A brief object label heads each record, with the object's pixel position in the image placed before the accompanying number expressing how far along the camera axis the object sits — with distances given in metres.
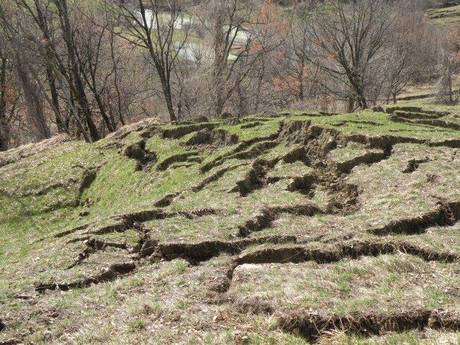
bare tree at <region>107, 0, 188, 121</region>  29.06
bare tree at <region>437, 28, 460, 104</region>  56.84
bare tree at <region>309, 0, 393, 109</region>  34.56
